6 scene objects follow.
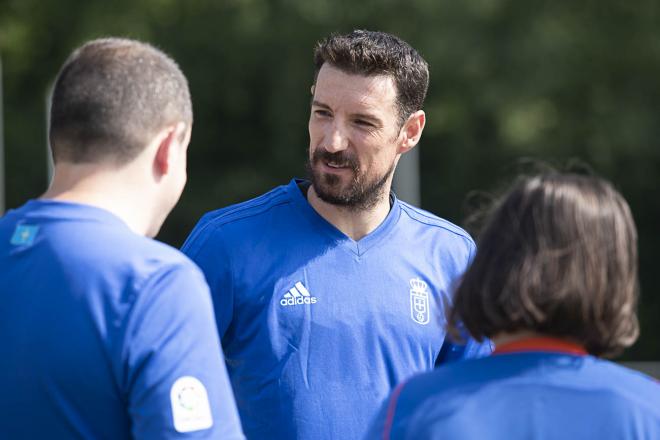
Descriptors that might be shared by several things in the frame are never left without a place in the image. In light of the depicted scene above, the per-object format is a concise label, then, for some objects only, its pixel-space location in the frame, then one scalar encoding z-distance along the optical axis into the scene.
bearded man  6.29
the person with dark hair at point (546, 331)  3.74
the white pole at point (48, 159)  34.22
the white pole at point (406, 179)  29.75
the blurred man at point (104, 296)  4.14
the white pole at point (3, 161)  36.03
